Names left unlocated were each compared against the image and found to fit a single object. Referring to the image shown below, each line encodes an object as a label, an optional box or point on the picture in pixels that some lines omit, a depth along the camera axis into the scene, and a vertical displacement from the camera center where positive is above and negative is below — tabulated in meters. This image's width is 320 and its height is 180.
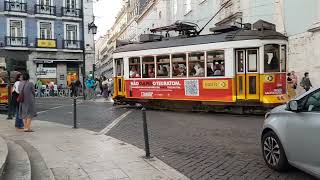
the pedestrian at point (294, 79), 20.92 +0.05
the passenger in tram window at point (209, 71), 18.16 +0.36
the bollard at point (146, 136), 9.09 -1.02
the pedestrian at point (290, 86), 18.95 -0.24
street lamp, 32.32 +3.74
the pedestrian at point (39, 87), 40.94 -0.45
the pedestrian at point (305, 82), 20.59 -0.08
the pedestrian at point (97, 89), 40.00 -0.62
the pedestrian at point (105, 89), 32.62 -0.49
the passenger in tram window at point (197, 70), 18.52 +0.41
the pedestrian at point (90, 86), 32.88 -0.32
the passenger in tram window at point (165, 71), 19.96 +0.39
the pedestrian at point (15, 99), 14.28 -0.54
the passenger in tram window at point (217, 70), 17.82 +0.39
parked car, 6.52 -0.78
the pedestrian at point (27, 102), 13.53 -0.54
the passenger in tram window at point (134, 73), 21.39 +0.37
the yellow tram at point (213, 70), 16.92 +0.43
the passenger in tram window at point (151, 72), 20.55 +0.39
